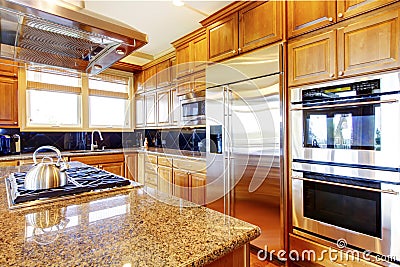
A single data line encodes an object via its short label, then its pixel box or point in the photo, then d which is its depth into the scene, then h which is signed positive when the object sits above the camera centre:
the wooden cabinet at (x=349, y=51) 1.49 +0.58
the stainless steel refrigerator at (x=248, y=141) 2.06 -0.08
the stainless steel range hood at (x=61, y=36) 0.95 +0.50
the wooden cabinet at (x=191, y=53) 3.01 +1.10
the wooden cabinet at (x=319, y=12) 1.60 +0.90
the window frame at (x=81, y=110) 3.40 +0.41
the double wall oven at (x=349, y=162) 1.48 -0.22
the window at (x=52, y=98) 3.57 +0.59
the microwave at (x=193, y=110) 3.07 +0.31
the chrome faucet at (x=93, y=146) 4.03 -0.22
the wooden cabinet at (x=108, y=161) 3.47 -0.44
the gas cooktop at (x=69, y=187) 1.10 -0.30
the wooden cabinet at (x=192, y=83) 3.03 +0.68
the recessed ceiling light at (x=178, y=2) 2.42 +1.37
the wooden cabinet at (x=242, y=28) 2.09 +1.05
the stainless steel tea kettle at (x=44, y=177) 1.21 -0.23
